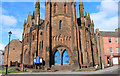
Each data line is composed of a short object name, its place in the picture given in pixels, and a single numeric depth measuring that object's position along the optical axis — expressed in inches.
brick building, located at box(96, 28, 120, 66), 1505.9
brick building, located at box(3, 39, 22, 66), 1993.1
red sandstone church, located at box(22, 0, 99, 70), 968.9
